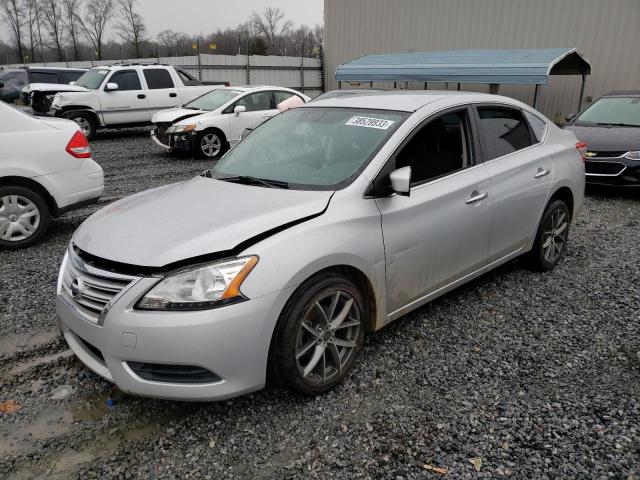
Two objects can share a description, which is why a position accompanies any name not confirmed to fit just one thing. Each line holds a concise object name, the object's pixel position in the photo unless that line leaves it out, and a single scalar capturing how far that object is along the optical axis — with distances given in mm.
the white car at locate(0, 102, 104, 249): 5039
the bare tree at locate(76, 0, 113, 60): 68250
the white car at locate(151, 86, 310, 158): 10562
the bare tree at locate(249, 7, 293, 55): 62625
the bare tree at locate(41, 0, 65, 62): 64812
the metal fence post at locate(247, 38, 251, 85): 22847
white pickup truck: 12711
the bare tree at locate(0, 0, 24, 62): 59500
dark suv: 17062
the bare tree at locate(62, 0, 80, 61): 66594
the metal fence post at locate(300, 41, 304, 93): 23797
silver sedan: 2375
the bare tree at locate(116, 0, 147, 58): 61625
